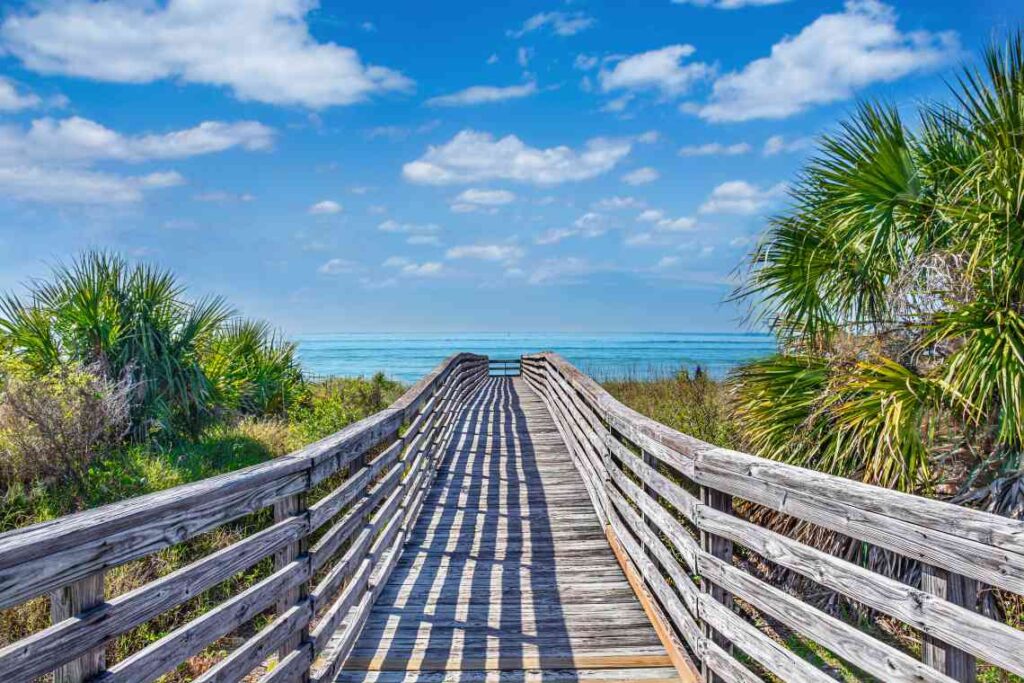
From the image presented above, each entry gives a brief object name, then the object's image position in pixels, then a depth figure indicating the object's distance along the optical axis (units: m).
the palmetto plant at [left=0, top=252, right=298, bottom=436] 9.55
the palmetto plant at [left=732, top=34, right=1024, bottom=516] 4.83
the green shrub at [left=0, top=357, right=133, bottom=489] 7.58
